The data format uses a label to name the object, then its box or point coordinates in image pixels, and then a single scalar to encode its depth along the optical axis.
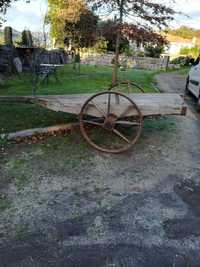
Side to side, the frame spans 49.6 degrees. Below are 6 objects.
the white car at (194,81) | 5.49
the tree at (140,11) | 5.60
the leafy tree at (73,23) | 7.45
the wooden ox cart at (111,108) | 3.06
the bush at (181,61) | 17.09
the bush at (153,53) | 18.69
